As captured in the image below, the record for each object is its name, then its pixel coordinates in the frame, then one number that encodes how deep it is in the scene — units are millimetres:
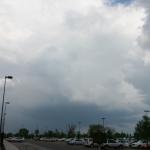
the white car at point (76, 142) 45038
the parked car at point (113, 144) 33773
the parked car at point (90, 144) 36141
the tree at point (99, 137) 32074
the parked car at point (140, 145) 34777
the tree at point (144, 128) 41053
